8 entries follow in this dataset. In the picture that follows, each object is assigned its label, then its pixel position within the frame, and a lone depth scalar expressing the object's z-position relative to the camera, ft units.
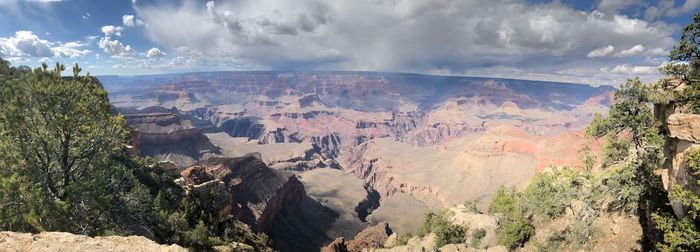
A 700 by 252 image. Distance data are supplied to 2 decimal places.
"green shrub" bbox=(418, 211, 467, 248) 129.18
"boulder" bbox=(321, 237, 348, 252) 205.87
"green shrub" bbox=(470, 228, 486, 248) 122.52
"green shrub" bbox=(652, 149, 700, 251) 41.44
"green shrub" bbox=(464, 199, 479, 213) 155.43
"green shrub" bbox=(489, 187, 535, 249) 105.81
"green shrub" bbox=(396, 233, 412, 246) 156.59
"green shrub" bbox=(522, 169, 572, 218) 100.28
